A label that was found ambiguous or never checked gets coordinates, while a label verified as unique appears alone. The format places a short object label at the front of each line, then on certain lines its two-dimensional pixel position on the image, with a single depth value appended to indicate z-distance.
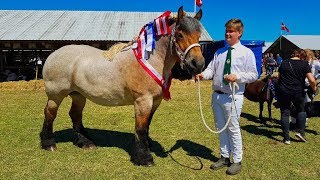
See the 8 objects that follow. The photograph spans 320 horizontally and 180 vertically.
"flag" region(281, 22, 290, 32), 41.25
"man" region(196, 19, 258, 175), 4.81
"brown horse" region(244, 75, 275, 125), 9.19
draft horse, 4.83
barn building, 20.86
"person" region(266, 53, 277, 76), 28.34
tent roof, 45.59
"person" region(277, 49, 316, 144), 6.82
